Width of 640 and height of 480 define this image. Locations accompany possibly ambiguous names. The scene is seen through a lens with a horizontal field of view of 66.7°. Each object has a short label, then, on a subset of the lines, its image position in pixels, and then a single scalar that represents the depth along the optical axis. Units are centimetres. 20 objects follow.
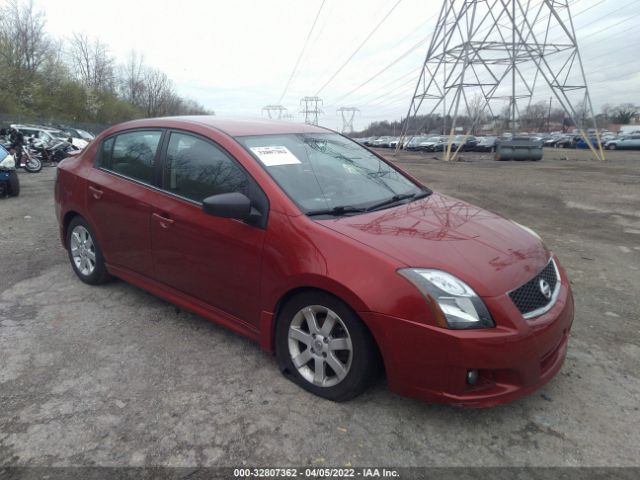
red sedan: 251
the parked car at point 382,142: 6416
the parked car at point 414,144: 4540
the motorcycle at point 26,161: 1577
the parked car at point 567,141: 4941
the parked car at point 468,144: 4134
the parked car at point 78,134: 2858
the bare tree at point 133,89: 7325
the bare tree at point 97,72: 6238
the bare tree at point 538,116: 9862
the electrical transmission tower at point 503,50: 2655
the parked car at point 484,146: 4122
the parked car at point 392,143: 5821
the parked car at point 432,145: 4309
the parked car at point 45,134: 2118
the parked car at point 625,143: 4281
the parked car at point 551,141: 5209
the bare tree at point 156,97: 7619
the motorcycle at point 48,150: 1991
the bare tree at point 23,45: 4059
